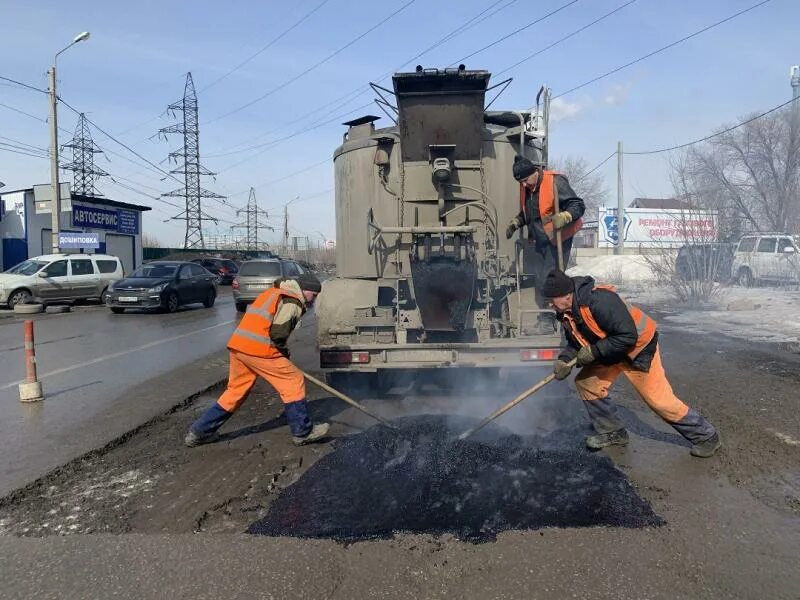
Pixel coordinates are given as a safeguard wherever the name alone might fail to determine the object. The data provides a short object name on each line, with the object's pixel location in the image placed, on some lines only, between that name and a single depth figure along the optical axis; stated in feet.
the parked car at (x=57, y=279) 56.59
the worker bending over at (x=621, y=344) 13.93
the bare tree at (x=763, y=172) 90.89
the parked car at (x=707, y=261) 49.96
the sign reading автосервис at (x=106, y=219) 95.61
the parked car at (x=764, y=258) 60.39
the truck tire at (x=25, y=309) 54.70
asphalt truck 18.72
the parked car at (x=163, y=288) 52.19
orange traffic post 20.66
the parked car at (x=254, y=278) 53.16
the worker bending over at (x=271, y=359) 15.51
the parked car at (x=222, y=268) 106.63
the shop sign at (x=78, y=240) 68.49
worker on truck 18.80
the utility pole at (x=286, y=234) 202.24
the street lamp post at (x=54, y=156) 66.28
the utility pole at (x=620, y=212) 97.35
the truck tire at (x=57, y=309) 56.65
